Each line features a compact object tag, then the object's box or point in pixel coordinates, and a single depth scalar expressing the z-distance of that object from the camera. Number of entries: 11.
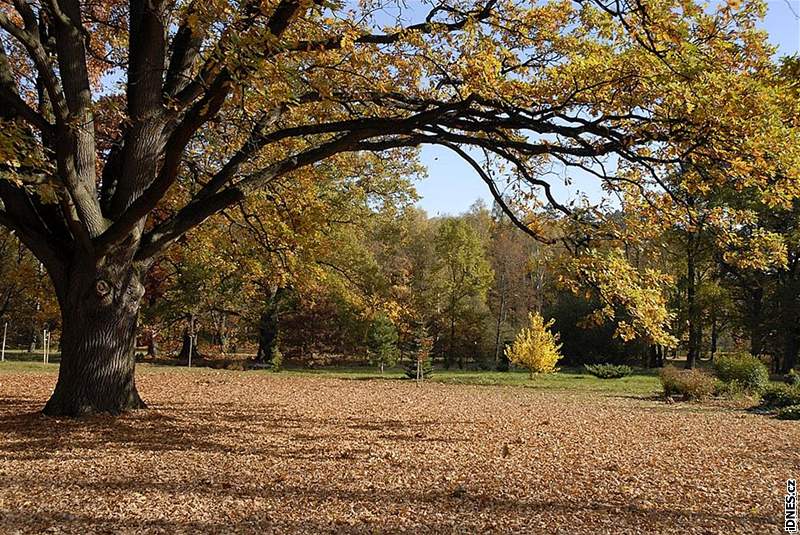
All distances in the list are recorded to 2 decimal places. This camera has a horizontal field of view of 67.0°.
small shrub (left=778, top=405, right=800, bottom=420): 11.28
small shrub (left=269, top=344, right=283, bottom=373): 23.56
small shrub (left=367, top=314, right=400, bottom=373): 27.73
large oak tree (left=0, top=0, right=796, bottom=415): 6.04
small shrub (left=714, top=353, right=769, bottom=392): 15.46
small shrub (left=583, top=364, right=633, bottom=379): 24.09
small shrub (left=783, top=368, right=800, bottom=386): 18.02
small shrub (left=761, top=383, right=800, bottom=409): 12.55
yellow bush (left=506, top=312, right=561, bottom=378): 22.03
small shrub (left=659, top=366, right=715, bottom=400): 14.70
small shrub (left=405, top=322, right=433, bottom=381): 20.45
